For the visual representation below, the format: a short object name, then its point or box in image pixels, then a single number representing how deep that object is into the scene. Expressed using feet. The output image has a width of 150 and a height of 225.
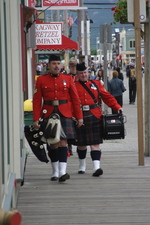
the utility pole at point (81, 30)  114.64
